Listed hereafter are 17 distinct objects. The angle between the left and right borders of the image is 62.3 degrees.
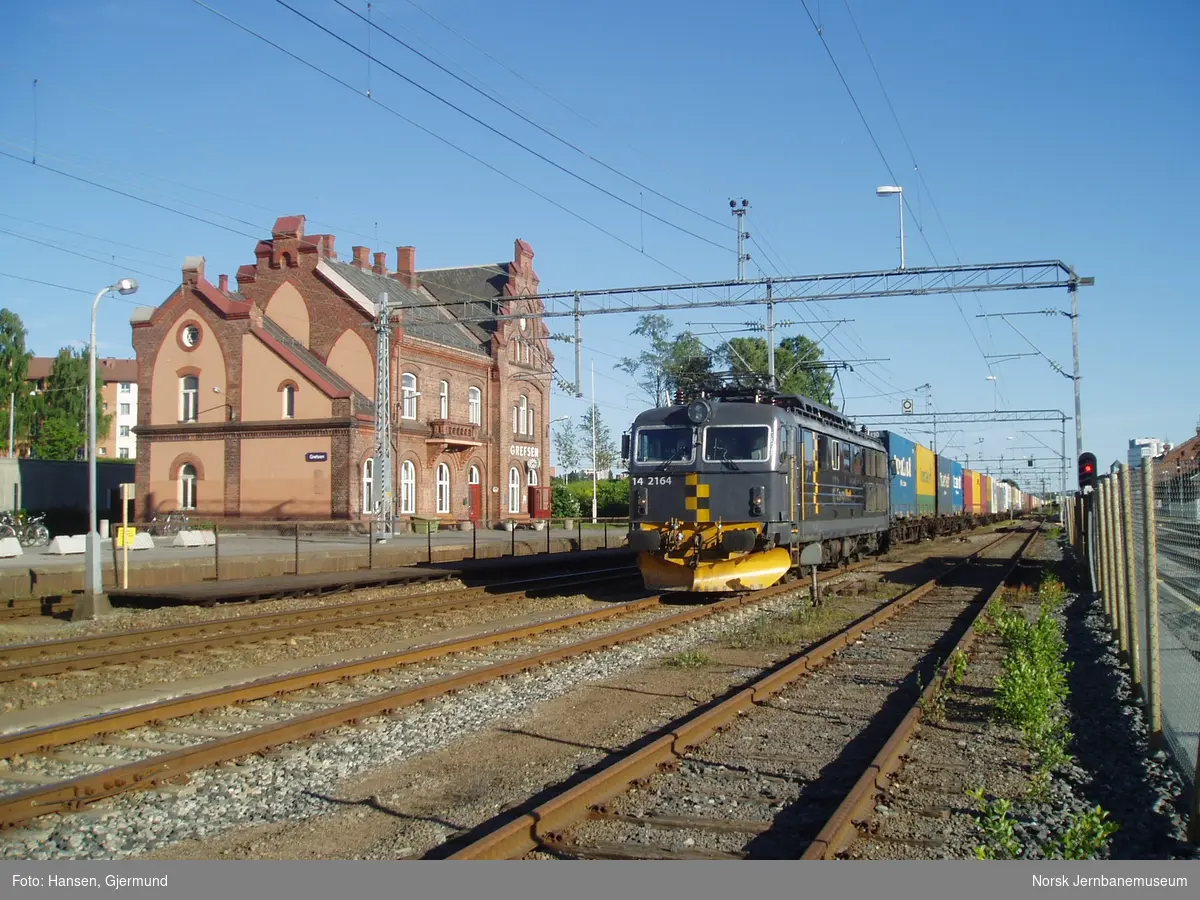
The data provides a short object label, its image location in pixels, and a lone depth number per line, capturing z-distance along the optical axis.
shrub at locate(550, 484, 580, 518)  54.31
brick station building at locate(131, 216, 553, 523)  37.00
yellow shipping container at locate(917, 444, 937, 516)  35.34
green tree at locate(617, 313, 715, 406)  54.47
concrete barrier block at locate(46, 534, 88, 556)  25.06
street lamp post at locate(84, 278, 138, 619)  16.25
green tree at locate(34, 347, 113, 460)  74.31
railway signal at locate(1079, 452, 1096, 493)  22.47
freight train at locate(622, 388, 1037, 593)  16.20
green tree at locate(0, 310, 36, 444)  67.12
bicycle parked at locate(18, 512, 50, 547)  30.81
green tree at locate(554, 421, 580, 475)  89.12
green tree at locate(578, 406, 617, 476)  84.75
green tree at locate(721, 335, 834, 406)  60.44
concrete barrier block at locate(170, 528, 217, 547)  28.36
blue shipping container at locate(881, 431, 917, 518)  29.03
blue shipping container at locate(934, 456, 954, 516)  39.75
